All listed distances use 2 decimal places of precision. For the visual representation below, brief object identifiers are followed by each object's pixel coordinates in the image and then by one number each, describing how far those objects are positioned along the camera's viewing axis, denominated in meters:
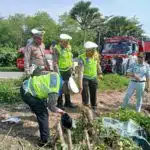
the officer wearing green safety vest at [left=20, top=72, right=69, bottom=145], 2.83
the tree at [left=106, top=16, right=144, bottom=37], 30.80
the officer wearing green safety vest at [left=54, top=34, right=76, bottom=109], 4.20
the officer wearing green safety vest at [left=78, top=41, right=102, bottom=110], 4.00
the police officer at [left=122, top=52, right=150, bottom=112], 4.21
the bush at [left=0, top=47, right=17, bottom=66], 14.63
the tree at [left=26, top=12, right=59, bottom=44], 22.26
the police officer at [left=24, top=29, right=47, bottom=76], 3.87
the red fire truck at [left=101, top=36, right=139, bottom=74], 9.45
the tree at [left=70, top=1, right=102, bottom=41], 33.13
